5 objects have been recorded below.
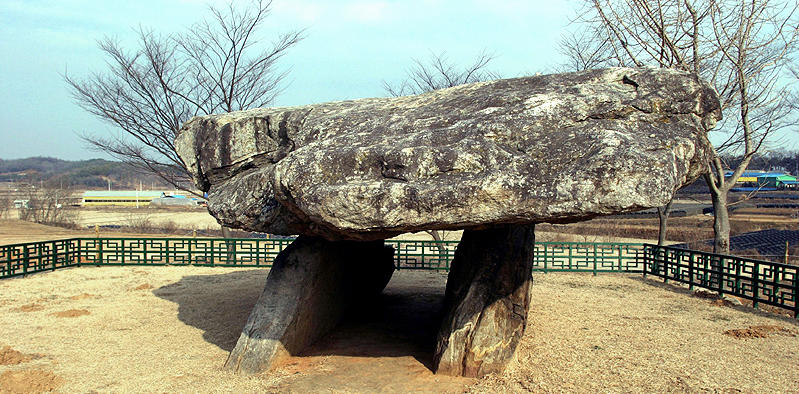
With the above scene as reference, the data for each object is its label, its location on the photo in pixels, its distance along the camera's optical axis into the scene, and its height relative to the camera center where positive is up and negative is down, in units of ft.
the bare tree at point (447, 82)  54.02 +10.79
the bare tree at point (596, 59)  38.51 +9.92
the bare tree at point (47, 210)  91.50 -2.97
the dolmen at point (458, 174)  14.12 +0.56
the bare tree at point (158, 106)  48.70 +7.53
